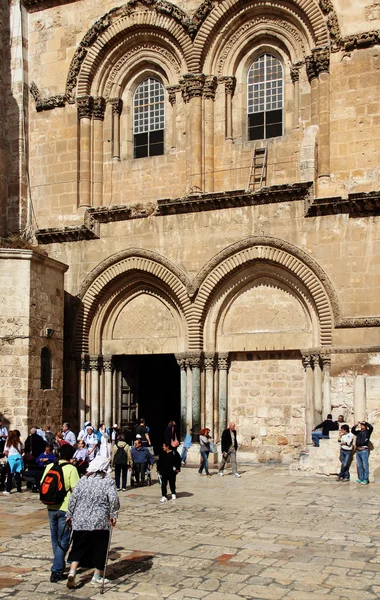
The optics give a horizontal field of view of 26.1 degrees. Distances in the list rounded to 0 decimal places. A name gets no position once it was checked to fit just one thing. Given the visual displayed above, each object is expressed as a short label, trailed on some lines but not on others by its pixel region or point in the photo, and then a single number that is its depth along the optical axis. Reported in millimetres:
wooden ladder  21453
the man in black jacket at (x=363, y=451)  17281
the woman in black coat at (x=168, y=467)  14938
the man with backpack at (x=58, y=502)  9352
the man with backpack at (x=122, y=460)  16688
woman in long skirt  8891
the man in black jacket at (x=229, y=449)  18641
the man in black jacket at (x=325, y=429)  18453
